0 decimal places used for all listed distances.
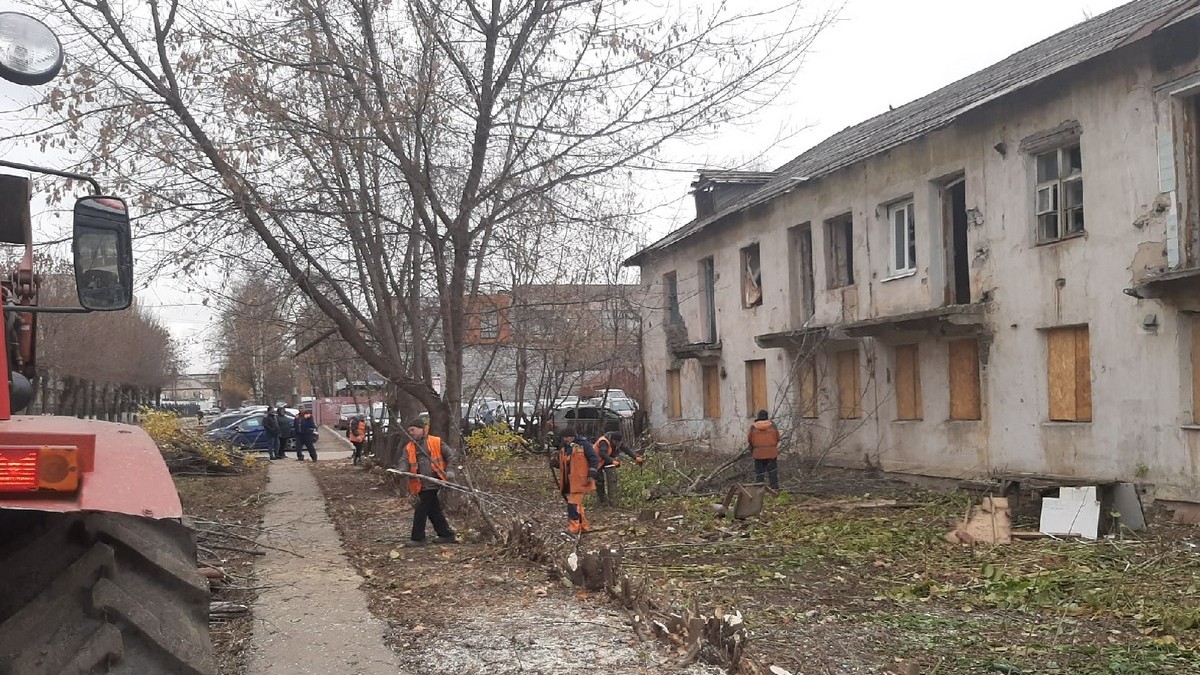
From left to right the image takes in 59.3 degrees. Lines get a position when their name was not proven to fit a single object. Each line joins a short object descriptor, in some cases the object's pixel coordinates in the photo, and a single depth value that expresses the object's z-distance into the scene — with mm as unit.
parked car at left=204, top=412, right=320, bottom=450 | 34562
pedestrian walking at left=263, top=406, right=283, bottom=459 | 32281
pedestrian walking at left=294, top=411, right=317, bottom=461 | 30750
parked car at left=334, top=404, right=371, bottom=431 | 52988
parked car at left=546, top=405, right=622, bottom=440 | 29086
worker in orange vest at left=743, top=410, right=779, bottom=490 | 17312
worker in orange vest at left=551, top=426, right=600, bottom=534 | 12750
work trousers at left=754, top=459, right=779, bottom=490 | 17547
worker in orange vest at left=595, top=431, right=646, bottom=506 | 15047
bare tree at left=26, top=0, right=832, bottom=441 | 12789
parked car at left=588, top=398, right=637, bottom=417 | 33812
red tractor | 3074
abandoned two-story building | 12836
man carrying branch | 11672
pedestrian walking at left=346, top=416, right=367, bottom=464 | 27125
